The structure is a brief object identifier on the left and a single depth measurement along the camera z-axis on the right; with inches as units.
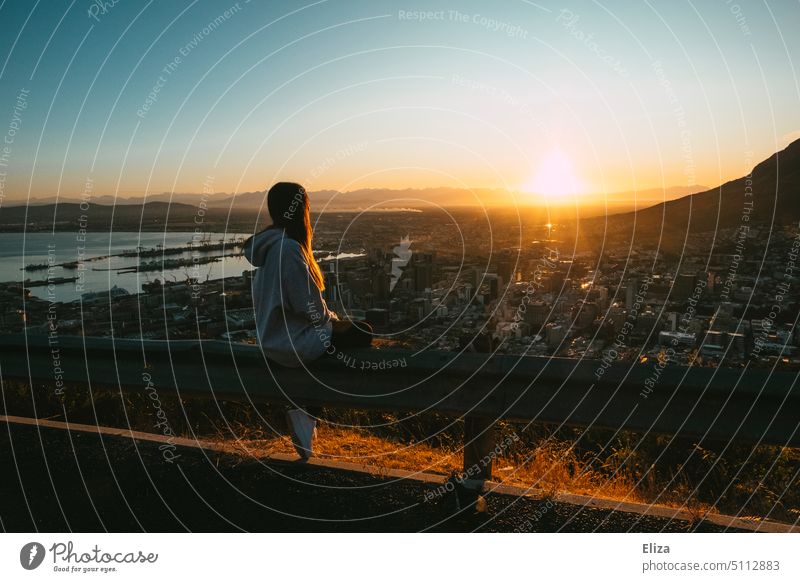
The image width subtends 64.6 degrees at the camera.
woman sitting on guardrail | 166.6
